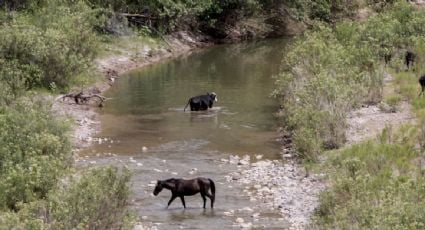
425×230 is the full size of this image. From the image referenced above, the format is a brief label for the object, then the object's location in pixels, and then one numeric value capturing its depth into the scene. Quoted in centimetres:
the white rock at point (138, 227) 1592
